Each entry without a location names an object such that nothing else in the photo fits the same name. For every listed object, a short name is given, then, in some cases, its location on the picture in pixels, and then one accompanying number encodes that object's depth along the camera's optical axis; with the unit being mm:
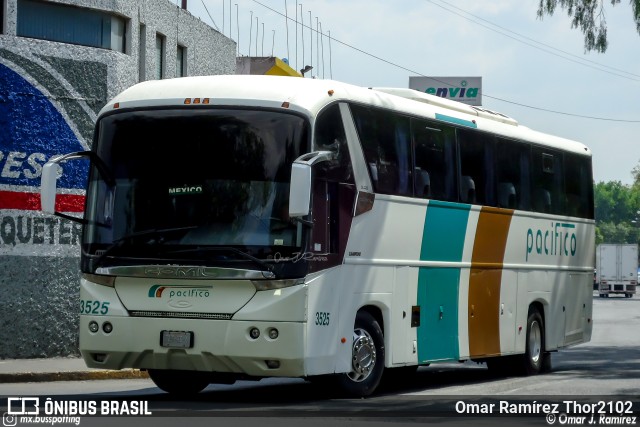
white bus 13703
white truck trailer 77375
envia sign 51000
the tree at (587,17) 21297
